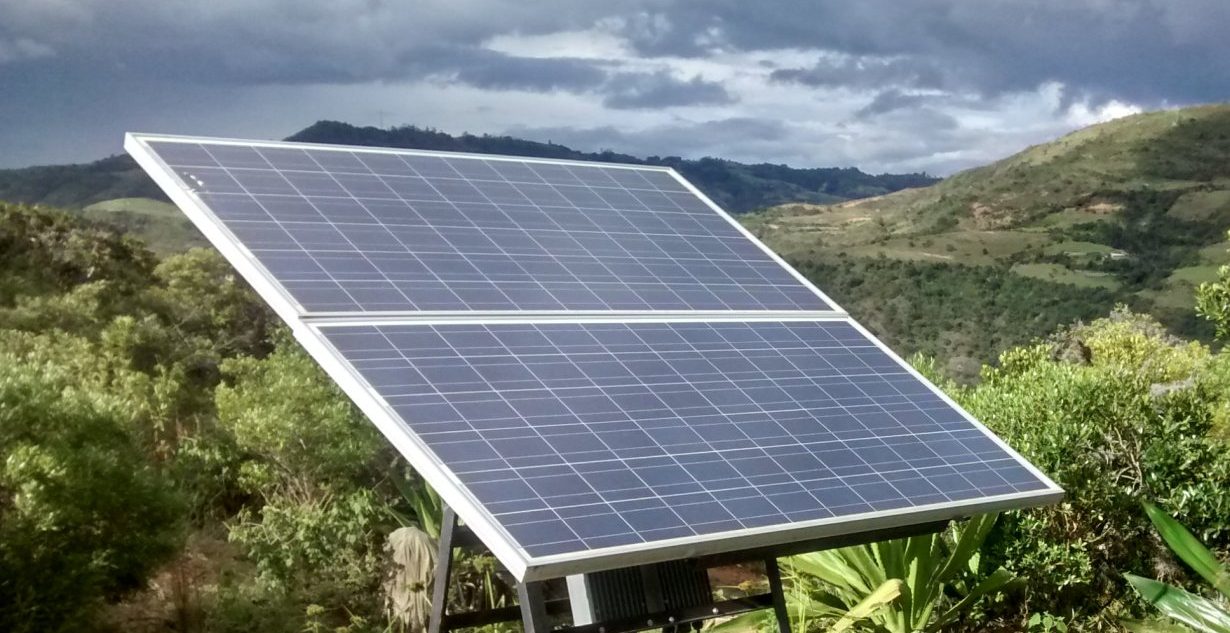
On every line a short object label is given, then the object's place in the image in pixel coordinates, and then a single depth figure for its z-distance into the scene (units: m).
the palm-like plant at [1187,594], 7.00
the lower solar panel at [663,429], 5.64
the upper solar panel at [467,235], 6.98
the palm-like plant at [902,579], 10.25
